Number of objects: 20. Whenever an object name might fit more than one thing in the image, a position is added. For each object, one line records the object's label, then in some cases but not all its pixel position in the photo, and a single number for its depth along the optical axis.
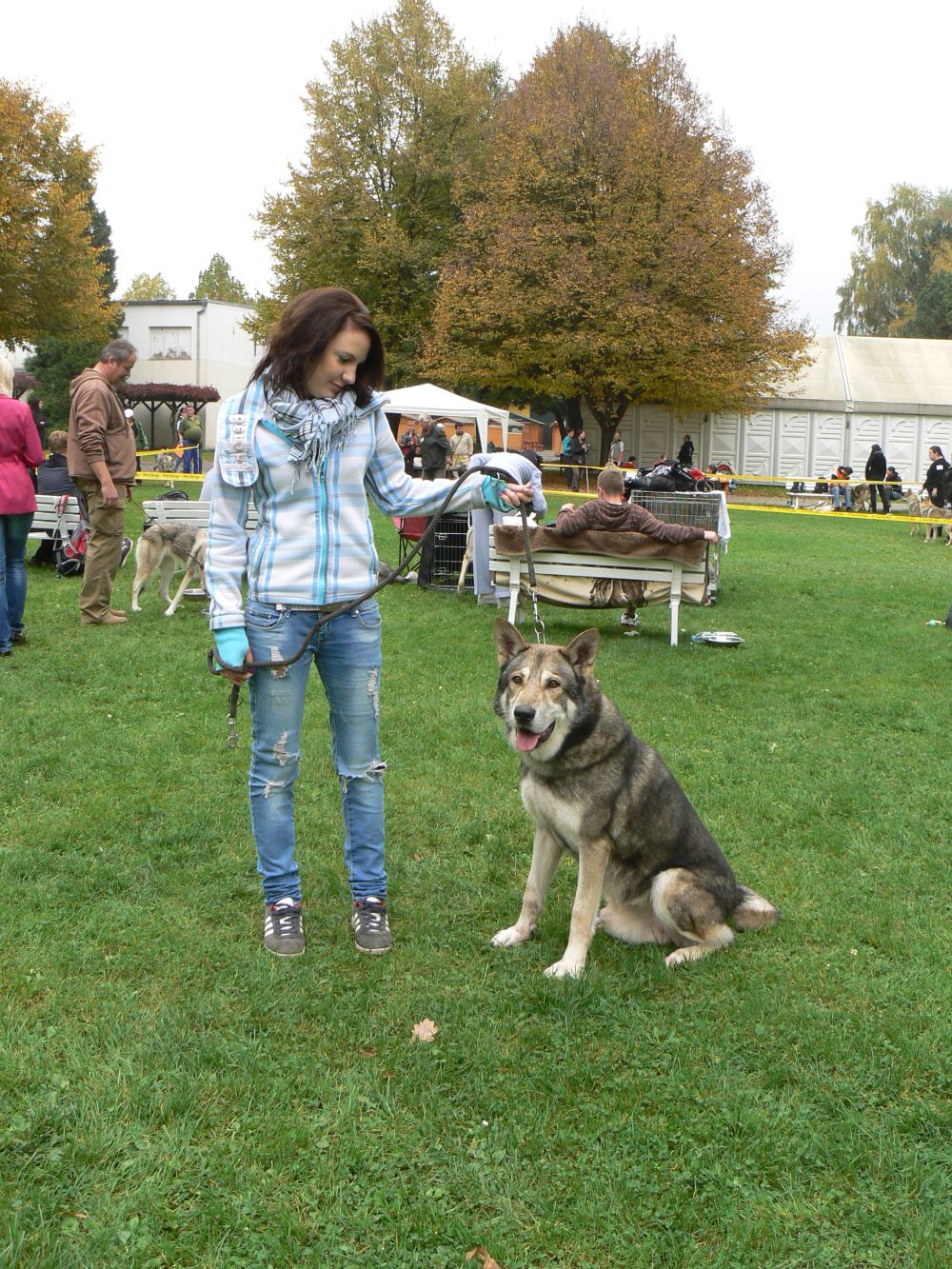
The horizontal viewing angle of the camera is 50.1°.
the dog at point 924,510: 20.73
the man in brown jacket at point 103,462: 8.34
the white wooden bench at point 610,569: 9.19
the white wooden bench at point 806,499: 30.48
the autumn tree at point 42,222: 24.91
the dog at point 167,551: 9.84
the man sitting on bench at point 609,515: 9.17
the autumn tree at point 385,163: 34.19
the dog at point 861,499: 30.56
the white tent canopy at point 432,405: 16.25
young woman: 3.30
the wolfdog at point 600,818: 3.50
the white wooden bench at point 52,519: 11.55
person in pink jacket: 7.47
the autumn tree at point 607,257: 30.36
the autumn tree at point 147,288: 79.44
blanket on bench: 9.06
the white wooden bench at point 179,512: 10.52
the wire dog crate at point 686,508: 12.74
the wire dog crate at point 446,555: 12.00
